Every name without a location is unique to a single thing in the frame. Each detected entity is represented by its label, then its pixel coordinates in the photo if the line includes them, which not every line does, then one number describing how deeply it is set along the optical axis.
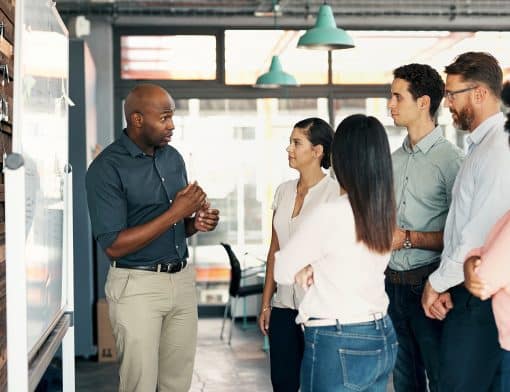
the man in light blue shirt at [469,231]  2.99
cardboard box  7.01
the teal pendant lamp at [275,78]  7.69
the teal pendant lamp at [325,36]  5.79
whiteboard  2.23
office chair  7.62
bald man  3.27
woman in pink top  2.54
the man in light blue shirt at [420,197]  3.46
